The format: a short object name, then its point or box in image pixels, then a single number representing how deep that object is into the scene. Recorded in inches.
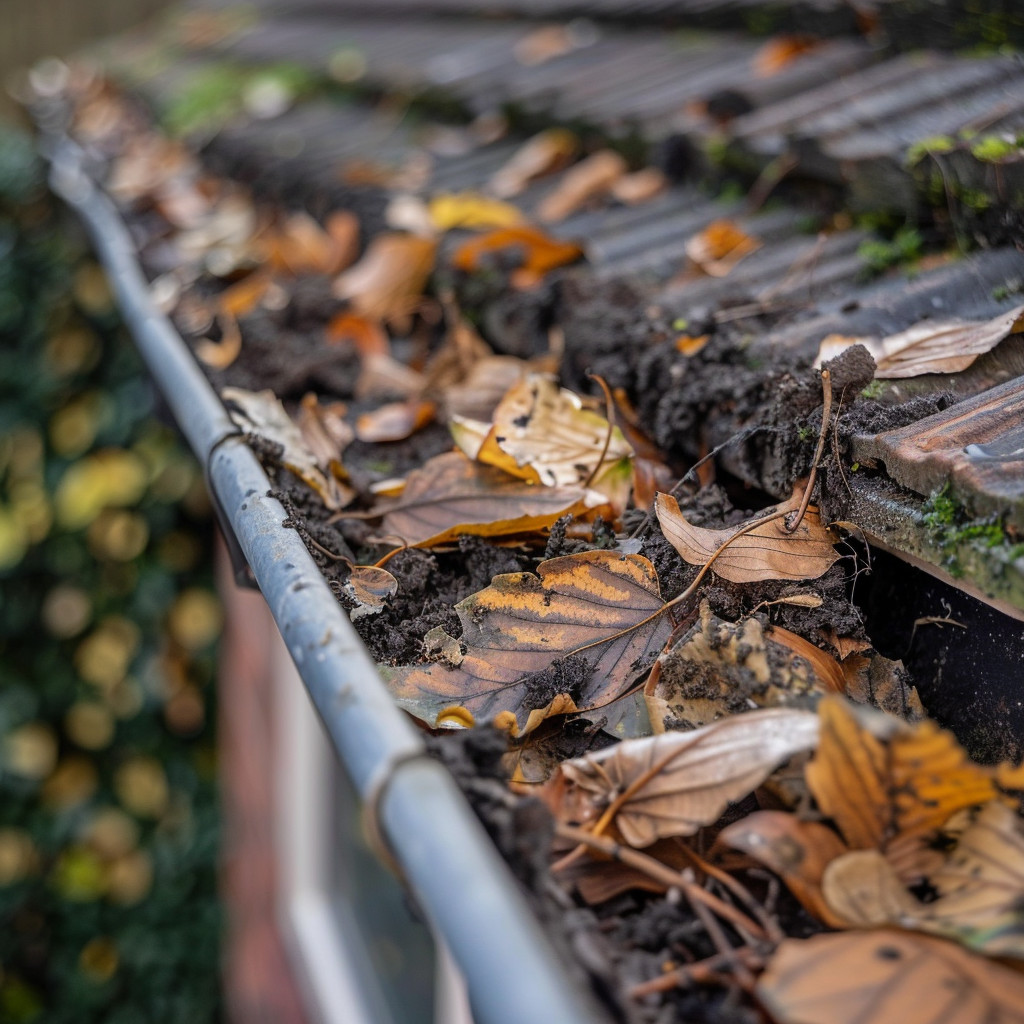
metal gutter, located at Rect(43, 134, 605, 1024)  14.7
